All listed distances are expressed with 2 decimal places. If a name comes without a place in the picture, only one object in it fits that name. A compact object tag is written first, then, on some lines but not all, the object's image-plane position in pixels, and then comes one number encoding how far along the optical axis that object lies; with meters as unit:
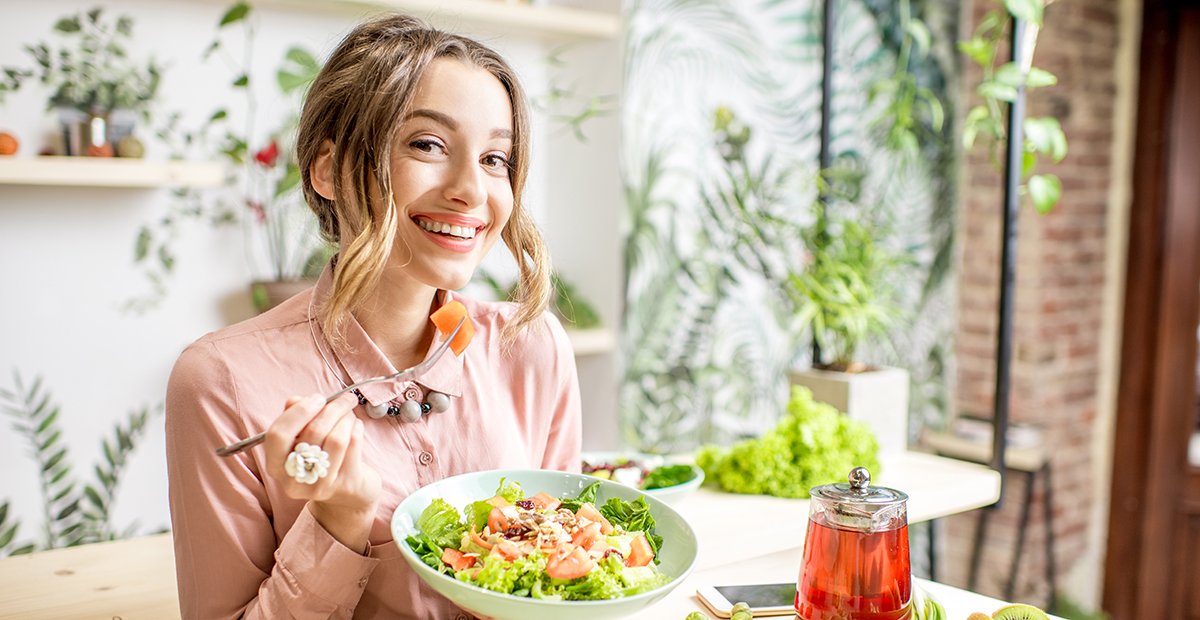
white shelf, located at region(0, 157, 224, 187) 2.34
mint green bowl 1.01
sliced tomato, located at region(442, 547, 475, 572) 1.10
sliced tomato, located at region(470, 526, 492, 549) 1.12
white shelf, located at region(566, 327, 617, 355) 3.14
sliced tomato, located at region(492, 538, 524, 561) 1.08
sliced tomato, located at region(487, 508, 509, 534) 1.15
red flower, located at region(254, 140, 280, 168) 2.80
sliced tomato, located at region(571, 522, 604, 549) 1.12
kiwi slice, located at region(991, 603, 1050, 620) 1.19
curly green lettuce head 1.83
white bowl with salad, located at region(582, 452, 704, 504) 1.76
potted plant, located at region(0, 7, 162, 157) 2.50
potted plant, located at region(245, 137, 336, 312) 2.82
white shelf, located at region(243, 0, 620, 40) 2.81
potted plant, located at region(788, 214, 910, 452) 2.18
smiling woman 1.19
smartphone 1.33
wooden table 1.47
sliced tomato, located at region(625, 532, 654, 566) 1.15
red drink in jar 1.18
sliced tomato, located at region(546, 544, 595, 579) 1.05
